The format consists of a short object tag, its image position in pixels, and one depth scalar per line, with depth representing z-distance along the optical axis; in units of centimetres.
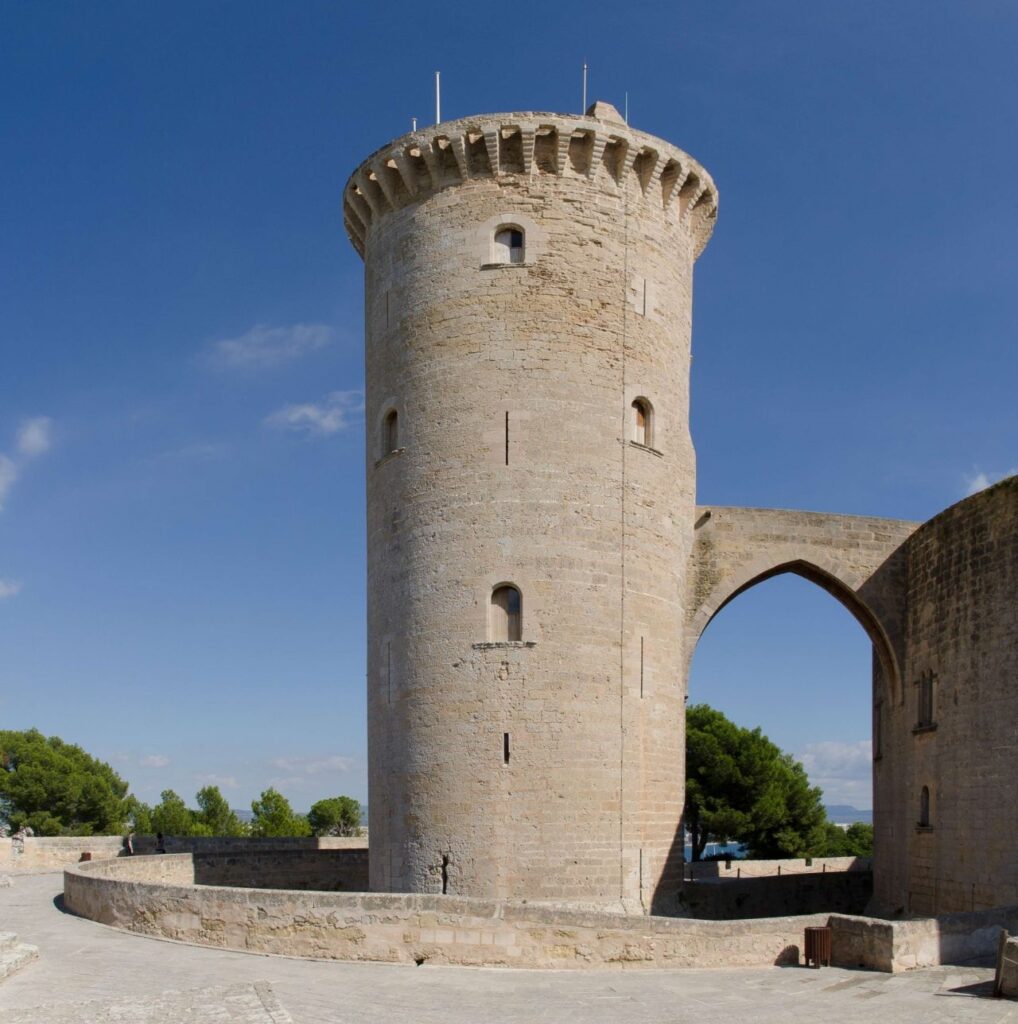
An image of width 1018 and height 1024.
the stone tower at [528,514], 1706
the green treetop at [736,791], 4184
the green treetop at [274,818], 5688
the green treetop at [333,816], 6266
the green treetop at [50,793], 4950
